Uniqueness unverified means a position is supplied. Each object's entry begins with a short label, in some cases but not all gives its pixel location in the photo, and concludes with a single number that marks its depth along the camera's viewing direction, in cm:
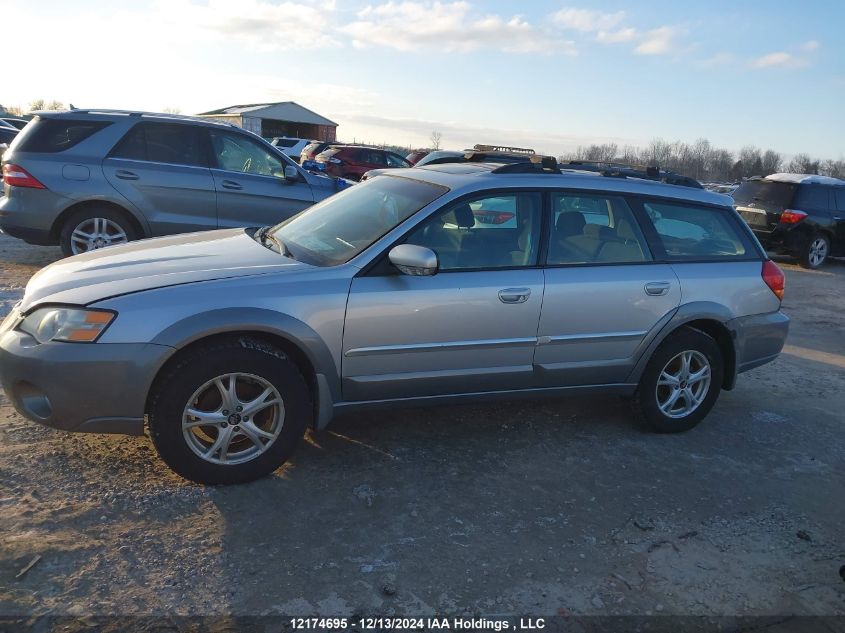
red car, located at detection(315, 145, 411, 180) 2115
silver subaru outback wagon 311
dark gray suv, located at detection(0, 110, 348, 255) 679
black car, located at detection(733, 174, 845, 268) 1252
